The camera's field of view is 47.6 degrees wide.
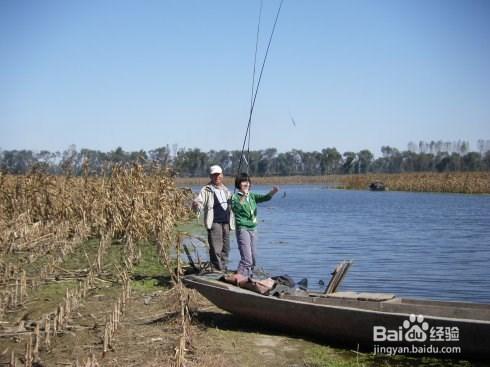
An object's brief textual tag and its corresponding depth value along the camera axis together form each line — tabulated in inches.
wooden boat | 215.3
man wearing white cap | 352.8
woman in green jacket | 321.4
